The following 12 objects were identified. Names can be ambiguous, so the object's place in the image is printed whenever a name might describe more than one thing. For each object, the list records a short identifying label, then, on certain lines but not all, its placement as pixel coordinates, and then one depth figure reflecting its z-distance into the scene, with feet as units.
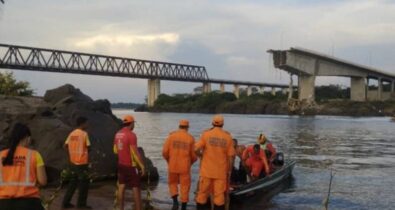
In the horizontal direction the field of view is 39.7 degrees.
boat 45.44
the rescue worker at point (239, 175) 49.90
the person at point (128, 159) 33.99
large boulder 51.06
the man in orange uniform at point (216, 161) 33.09
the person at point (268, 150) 55.16
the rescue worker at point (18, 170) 20.03
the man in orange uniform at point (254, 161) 50.48
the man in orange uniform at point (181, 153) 36.52
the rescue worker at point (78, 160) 36.47
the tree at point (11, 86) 98.00
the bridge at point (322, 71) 449.02
